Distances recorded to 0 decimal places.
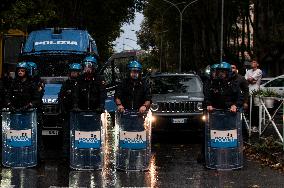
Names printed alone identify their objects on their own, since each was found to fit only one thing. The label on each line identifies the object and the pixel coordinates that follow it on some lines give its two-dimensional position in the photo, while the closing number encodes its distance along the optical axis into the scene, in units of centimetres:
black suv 1535
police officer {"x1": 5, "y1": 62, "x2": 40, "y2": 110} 1134
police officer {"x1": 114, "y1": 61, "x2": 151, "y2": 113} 1127
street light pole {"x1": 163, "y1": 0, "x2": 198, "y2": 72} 5503
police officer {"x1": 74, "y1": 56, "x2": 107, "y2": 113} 1124
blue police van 1595
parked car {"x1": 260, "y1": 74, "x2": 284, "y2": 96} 2592
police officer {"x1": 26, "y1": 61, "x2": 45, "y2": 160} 1148
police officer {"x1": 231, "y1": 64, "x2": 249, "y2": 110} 1355
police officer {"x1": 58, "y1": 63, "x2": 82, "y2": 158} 1177
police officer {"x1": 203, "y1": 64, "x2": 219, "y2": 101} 1127
